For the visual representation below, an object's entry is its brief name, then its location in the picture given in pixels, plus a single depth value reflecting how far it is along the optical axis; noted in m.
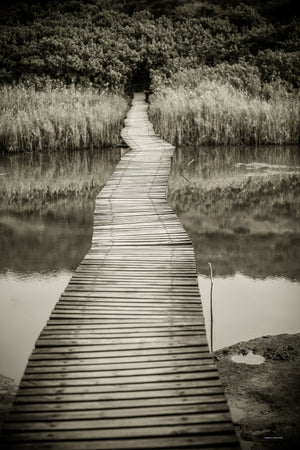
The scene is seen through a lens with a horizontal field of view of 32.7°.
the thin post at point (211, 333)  4.50
